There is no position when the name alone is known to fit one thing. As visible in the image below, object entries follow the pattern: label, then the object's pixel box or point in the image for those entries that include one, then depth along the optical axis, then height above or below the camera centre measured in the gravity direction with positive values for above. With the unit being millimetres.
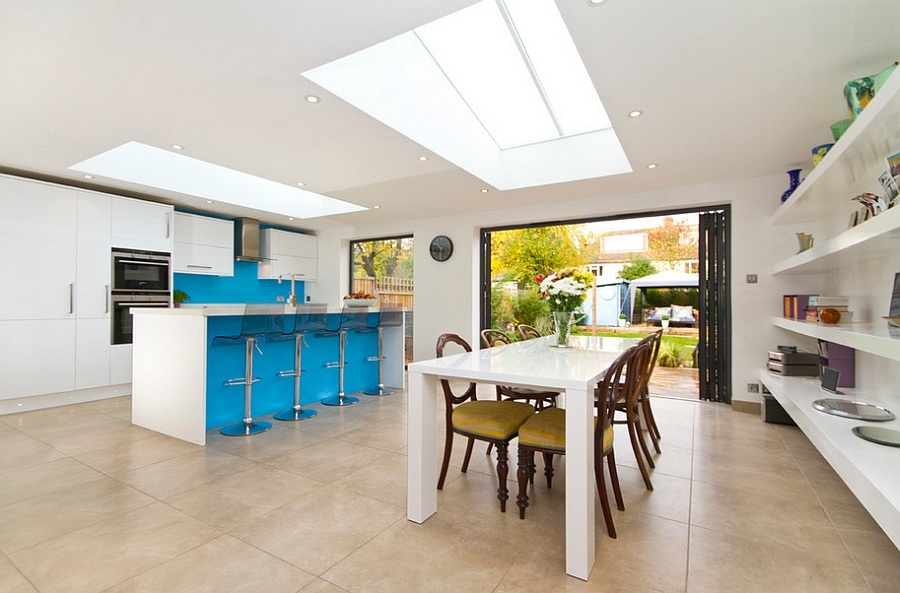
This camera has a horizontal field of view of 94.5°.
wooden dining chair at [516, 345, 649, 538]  1852 -636
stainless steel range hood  6207 +872
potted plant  5459 -3
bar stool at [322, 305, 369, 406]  4393 -429
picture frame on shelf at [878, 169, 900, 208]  1712 +480
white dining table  1598 -452
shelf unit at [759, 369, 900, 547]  1387 -645
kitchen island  3139 -644
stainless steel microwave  4715 +300
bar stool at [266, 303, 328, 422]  3825 -326
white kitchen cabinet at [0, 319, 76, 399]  3924 -597
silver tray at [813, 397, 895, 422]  2234 -621
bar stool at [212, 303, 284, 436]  3355 -327
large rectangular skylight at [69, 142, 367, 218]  4281 +1394
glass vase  2896 -194
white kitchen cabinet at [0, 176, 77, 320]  3938 +449
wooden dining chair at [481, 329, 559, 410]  2799 -645
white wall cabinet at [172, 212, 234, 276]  5480 +707
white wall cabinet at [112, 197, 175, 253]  4703 +843
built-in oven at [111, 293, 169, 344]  4676 -223
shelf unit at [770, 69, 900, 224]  1653 +756
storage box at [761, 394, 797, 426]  3678 -997
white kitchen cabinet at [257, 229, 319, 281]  6559 +705
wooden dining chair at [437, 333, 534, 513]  2086 -642
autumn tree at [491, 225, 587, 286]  5492 +651
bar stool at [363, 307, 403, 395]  4914 -297
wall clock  5941 +731
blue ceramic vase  3480 +1034
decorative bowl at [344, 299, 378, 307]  4415 -43
